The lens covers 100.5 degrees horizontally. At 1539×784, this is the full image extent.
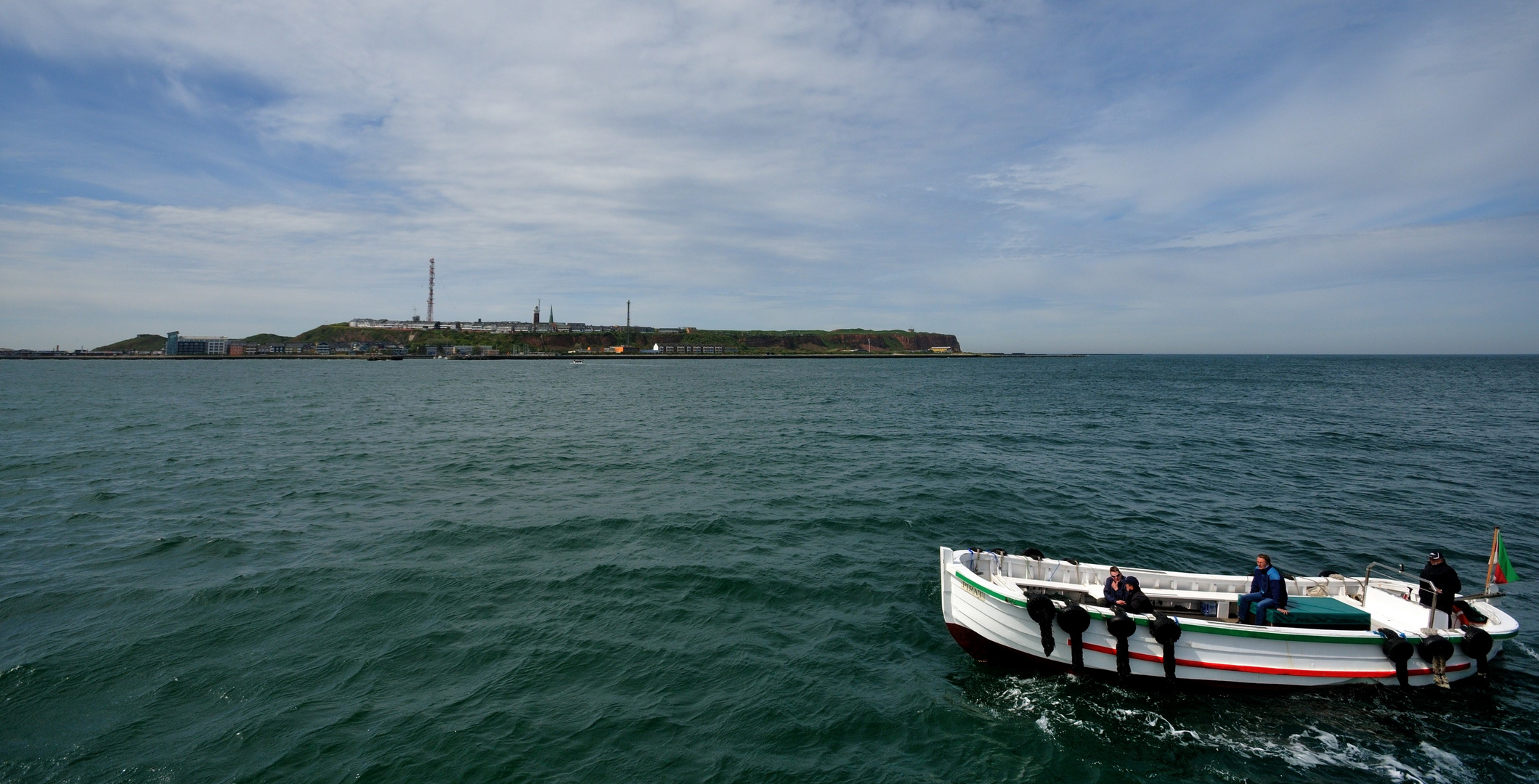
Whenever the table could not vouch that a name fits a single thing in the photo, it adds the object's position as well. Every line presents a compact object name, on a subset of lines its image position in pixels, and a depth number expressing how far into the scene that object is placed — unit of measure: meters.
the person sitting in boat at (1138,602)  14.27
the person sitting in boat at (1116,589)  14.67
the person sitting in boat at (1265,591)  14.41
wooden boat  13.75
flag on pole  14.80
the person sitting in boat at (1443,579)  13.97
